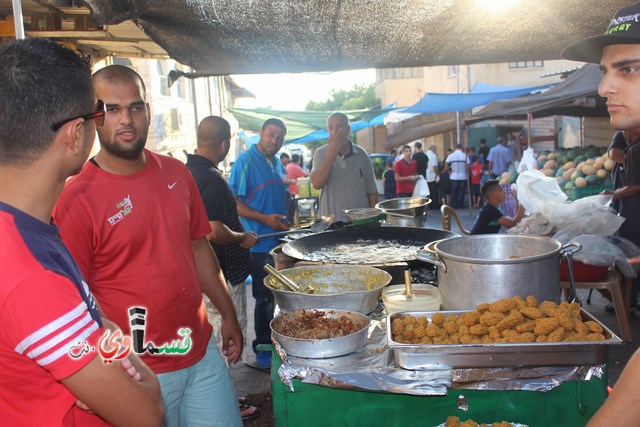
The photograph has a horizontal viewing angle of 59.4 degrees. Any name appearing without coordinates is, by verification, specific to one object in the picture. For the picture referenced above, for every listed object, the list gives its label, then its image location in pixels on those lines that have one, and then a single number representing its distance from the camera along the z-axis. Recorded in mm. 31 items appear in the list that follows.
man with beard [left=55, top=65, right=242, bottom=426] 2453
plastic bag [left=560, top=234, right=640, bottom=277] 4844
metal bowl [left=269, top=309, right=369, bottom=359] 2301
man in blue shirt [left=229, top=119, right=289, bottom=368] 5406
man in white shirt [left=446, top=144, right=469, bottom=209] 16328
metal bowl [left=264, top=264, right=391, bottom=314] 2756
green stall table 2271
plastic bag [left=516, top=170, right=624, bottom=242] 5332
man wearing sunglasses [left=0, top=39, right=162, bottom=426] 1256
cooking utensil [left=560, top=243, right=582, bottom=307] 2602
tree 64850
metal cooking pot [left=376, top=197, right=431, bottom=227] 5094
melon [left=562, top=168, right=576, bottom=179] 9328
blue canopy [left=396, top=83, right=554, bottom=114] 15594
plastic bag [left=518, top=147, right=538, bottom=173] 11305
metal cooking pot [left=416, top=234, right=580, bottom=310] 2398
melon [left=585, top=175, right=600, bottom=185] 8609
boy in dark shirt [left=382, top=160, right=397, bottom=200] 16109
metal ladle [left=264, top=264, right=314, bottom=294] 2918
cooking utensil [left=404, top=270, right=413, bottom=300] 2781
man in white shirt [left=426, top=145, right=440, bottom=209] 17469
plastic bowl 2682
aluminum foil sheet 2150
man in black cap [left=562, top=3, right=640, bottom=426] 1354
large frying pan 4168
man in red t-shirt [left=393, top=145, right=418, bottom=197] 15336
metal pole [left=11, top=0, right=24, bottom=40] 3406
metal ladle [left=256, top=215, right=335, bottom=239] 4568
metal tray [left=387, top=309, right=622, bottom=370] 2145
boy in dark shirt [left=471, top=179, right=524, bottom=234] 6484
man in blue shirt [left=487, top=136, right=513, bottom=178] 16078
